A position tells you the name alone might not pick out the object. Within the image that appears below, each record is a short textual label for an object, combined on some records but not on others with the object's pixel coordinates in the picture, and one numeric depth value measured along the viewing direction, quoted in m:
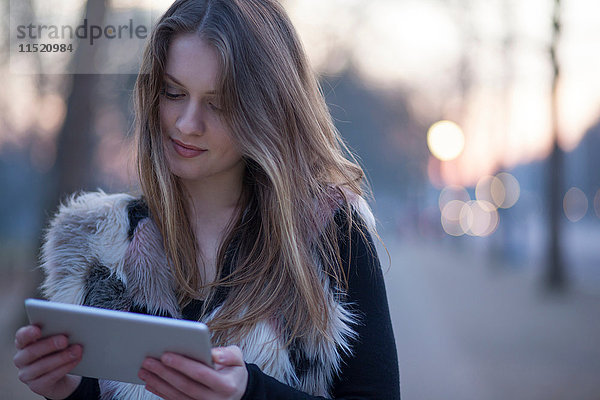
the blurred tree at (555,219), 10.79
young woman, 1.81
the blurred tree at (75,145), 7.23
